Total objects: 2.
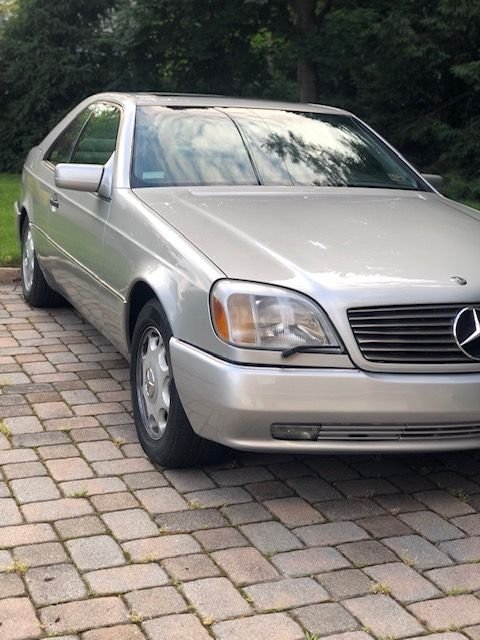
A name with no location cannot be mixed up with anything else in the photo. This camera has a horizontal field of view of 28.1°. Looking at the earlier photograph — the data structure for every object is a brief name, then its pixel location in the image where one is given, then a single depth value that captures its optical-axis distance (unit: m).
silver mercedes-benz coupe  3.60
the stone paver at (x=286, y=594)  3.12
